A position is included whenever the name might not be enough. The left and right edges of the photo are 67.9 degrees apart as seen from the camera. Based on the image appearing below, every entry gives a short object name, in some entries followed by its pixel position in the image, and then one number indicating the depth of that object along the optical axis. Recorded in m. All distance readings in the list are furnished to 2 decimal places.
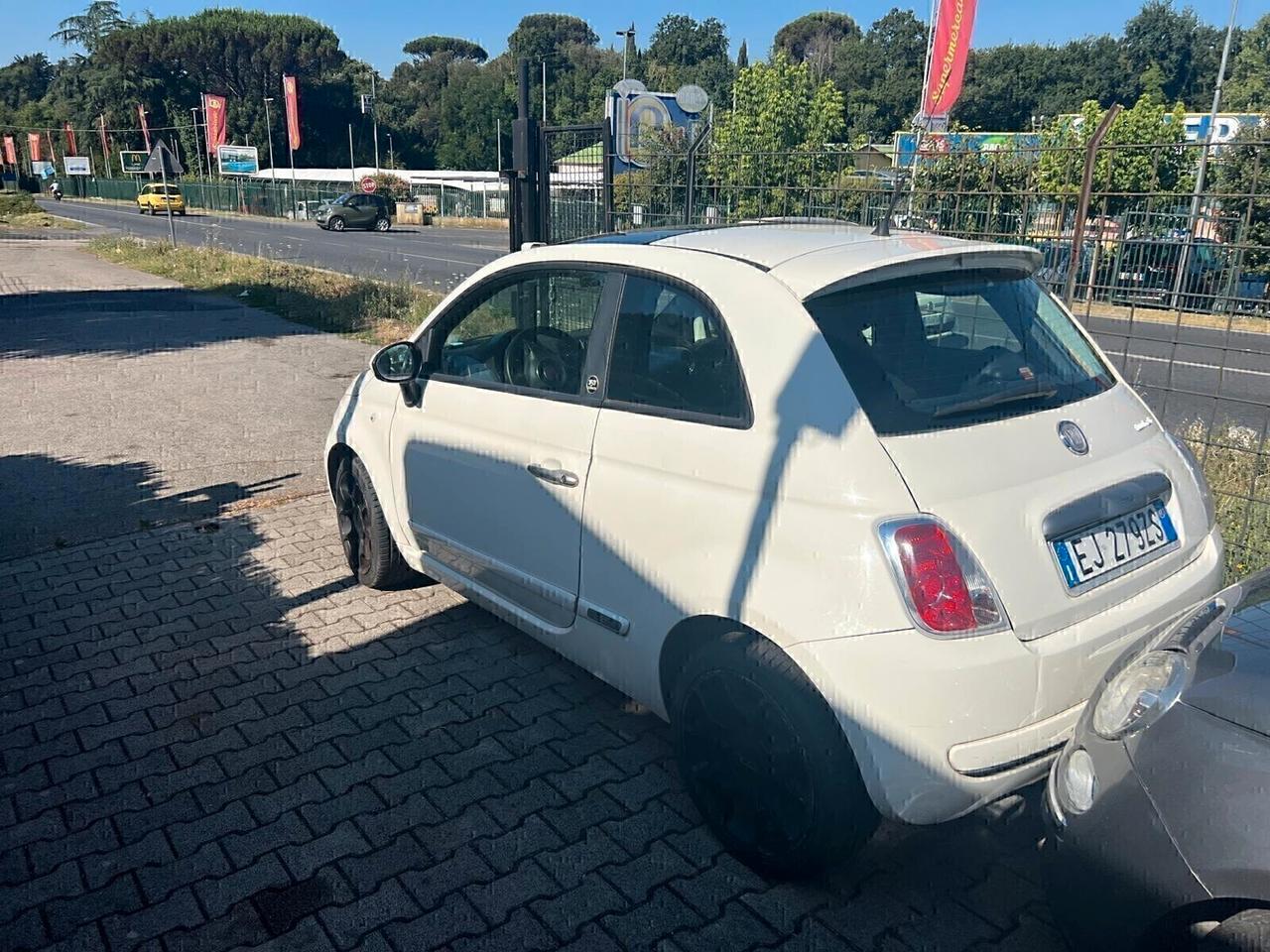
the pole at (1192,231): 5.18
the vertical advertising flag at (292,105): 68.94
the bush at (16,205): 52.21
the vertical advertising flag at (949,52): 22.91
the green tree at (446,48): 142.75
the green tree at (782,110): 35.56
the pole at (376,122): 95.06
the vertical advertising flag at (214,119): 64.12
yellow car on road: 56.50
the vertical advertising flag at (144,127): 87.49
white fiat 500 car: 2.34
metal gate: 8.00
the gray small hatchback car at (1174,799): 1.78
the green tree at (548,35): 130.00
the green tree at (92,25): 110.69
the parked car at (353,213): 43.56
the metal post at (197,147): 87.10
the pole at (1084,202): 4.76
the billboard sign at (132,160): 80.50
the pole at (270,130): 72.57
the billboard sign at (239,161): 72.81
